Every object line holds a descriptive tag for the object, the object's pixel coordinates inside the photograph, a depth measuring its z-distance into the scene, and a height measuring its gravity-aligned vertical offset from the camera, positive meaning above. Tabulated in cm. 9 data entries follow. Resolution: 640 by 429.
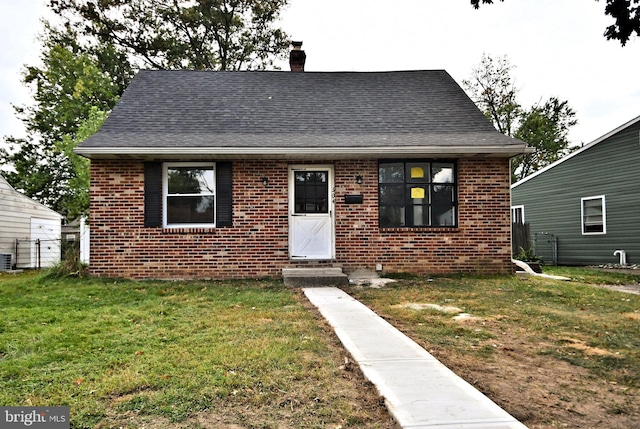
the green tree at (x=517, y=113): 2839 +741
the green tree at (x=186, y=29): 2280 +1075
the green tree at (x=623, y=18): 473 +223
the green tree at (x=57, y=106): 2241 +663
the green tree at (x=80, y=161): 1936 +331
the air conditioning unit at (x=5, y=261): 1402 -89
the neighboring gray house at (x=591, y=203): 1315 +82
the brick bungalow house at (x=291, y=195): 898 +73
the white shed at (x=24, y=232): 1434 +4
